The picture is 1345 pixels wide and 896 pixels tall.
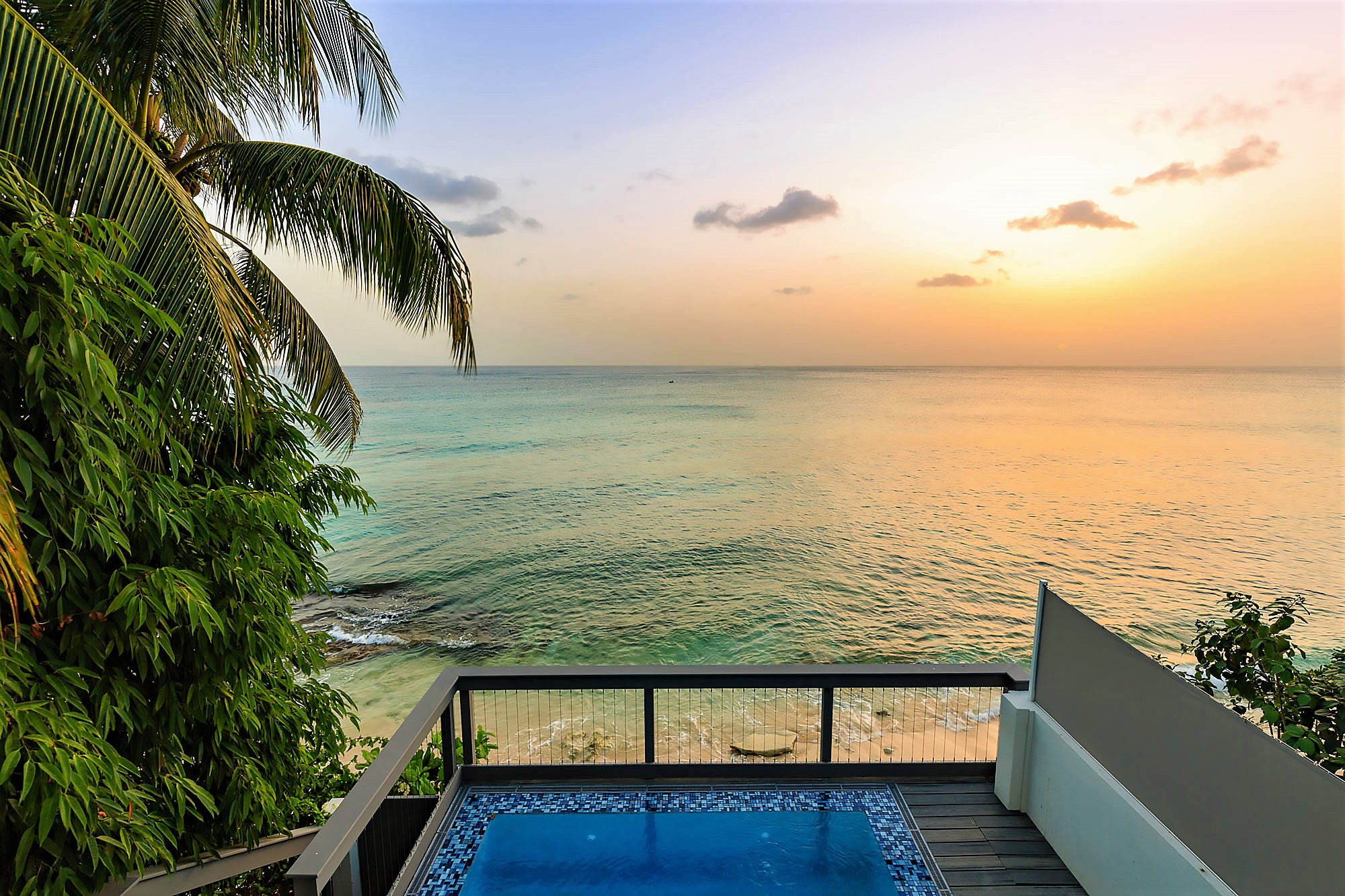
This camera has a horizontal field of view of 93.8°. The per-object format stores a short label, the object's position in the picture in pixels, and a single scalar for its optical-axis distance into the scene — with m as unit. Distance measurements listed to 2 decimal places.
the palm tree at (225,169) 2.33
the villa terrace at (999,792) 2.03
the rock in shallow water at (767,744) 8.66
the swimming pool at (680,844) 2.93
